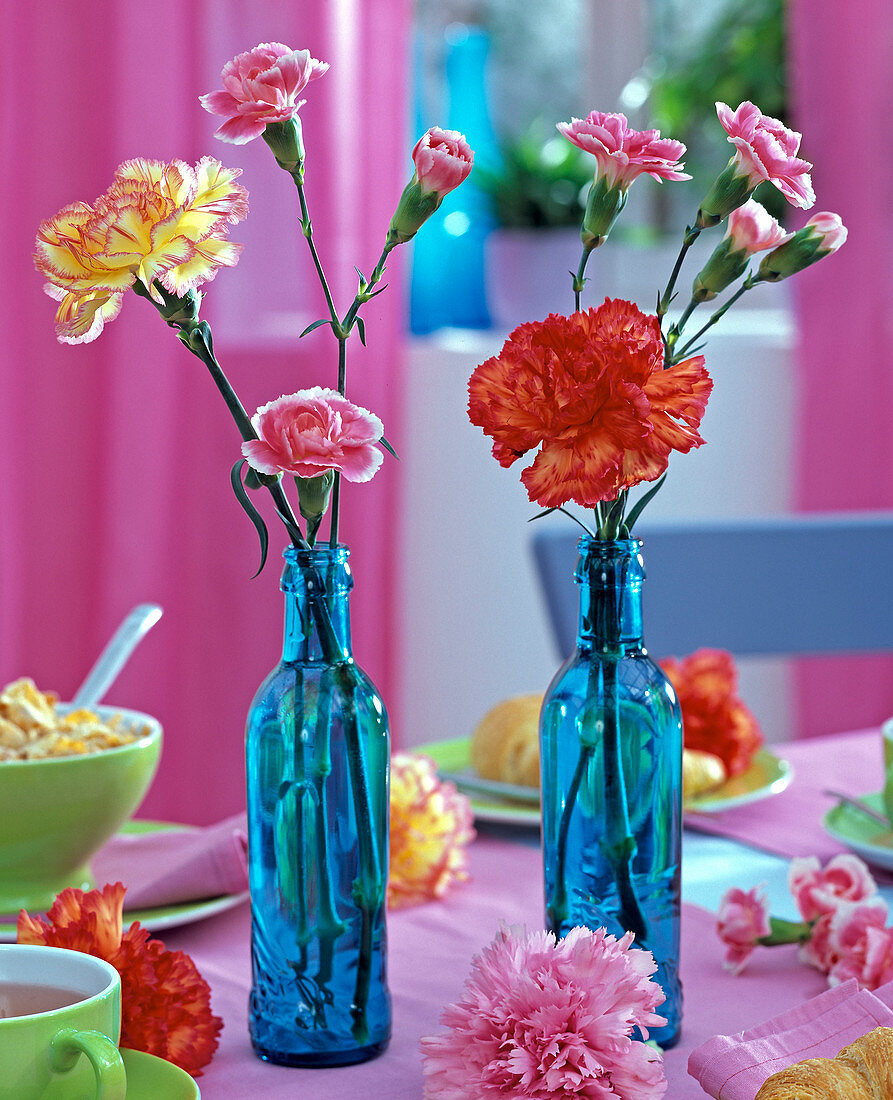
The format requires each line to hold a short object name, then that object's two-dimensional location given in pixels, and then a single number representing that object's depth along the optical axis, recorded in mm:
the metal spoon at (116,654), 1418
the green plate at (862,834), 1379
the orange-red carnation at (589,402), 1058
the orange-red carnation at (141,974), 1113
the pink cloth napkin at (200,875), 1304
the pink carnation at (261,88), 1084
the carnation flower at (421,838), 1349
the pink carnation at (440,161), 1095
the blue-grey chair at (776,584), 2213
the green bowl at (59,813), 1273
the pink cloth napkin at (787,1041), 1069
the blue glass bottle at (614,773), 1143
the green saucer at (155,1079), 1067
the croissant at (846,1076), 1006
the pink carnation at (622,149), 1094
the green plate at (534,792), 1473
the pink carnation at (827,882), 1258
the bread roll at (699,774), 1498
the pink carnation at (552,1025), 1057
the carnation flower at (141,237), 1067
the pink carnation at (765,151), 1091
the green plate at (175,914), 1291
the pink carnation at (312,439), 1058
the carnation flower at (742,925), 1248
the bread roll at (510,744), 1500
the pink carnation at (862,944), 1205
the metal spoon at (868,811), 1436
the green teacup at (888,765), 1412
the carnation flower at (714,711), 1530
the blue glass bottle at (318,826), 1133
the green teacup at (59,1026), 1020
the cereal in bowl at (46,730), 1307
